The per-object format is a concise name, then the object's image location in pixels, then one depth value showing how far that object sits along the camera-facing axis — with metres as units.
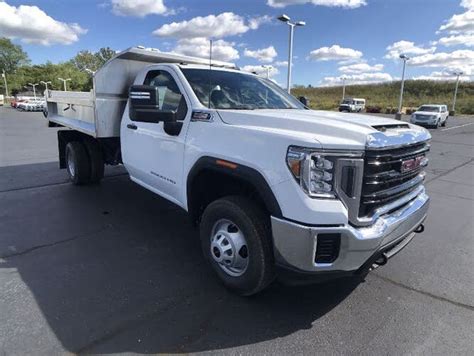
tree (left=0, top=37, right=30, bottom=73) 102.31
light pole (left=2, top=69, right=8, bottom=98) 78.94
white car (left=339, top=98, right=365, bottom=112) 49.69
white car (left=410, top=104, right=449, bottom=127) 27.95
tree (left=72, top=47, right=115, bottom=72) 103.56
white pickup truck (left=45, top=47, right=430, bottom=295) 2.53
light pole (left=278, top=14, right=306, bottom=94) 18.31
